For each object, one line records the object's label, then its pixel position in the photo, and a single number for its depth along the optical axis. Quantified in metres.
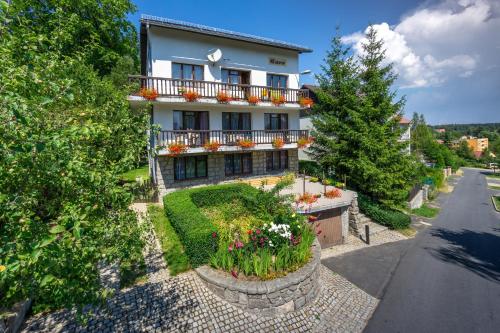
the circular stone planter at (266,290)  7.25
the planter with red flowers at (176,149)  14.37
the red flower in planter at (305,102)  19.06
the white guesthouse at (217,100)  15.23
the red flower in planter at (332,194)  14.38
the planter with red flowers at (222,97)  15.83
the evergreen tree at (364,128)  16.45
